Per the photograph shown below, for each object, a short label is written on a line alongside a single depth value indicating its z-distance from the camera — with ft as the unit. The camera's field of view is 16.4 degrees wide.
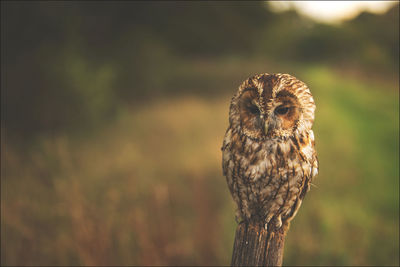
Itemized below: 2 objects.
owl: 7.22
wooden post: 7.24
